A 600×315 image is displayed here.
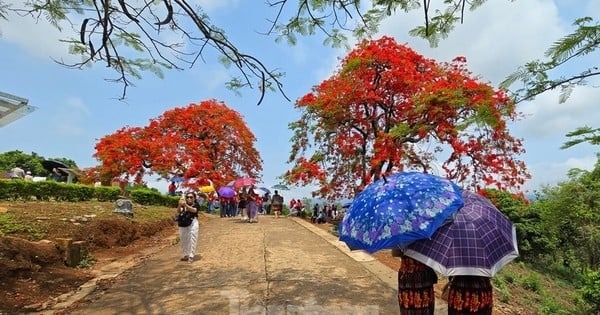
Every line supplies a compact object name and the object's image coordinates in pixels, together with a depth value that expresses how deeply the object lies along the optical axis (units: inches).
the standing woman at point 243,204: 671.3
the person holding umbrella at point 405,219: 122.7
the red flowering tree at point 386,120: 431.5
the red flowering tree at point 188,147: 876.0
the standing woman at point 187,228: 332.8
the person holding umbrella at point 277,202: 835.2
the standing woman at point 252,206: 628.4
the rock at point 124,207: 494.3
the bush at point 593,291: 377.7
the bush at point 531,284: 382.3
